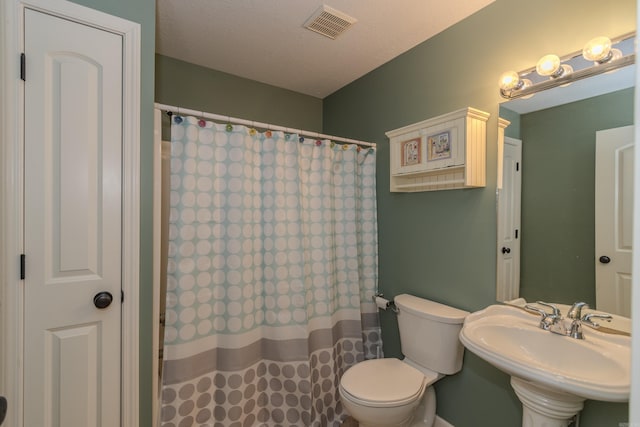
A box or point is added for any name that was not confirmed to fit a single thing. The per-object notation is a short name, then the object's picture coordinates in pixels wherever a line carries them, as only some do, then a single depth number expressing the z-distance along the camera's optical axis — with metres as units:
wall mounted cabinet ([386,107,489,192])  1.50
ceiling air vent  1.58
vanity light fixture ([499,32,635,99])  1.12
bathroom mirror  1.19
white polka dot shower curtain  1.46
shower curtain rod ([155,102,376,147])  1.41
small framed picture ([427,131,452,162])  1.58
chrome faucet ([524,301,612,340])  1.14
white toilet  1.37
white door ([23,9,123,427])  1.09
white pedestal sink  0.88
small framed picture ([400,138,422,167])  1.76
